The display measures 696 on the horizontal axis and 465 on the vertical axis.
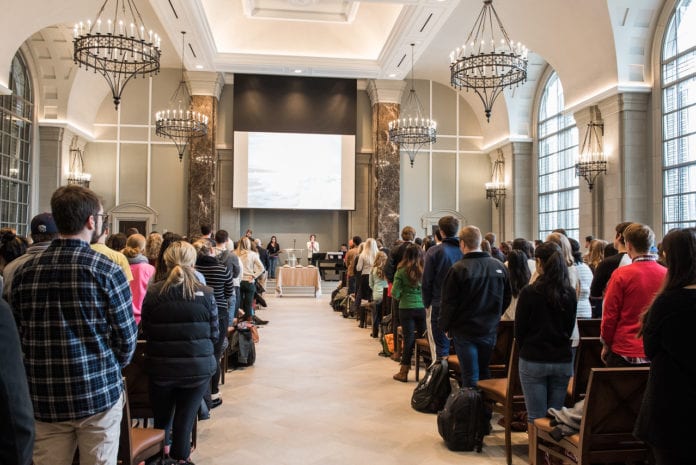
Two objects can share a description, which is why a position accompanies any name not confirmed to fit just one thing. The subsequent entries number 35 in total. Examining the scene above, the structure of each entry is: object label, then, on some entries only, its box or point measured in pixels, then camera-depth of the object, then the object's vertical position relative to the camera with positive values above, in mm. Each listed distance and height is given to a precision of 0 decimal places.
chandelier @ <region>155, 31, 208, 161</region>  13633 +3356
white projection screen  18047 +2472
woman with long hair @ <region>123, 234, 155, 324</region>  4695 -197
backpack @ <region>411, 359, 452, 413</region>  5055 -1348
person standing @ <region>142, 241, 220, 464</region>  3320 -571
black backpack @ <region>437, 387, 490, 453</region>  4160 -1335
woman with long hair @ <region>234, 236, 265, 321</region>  9203 -423
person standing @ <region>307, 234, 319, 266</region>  18516 -76
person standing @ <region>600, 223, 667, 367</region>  3406 -317
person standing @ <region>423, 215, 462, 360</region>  5367 -242
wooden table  15562 -885
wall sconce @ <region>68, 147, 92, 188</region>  16502 +2289
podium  15906 -325
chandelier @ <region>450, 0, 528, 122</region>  9883 +4982
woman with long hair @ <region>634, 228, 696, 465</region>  2080 -434
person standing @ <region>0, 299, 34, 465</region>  1257 -363
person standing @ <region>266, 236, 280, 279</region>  18244 -280
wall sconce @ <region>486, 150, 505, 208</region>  18062 +2032
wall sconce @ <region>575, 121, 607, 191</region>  11555 +1868
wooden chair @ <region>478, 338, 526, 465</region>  3930 -1104
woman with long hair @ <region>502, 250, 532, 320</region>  4703 -205
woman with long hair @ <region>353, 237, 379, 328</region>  10039 -569
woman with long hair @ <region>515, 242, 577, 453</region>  3402 -510
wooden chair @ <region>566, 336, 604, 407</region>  3793 -814
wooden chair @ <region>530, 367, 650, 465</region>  2926 -929
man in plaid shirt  2186 -332
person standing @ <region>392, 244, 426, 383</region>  6328 -567
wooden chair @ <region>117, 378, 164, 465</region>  2811 -1092
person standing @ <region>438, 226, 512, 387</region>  4383 -479
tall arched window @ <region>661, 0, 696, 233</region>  10086 +2402
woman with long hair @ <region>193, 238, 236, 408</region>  4828 -292
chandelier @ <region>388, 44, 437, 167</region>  14680 +3212
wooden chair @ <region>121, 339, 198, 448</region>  3777 -1014
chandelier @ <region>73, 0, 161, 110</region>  8555 +3316
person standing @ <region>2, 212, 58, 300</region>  3149 +59
